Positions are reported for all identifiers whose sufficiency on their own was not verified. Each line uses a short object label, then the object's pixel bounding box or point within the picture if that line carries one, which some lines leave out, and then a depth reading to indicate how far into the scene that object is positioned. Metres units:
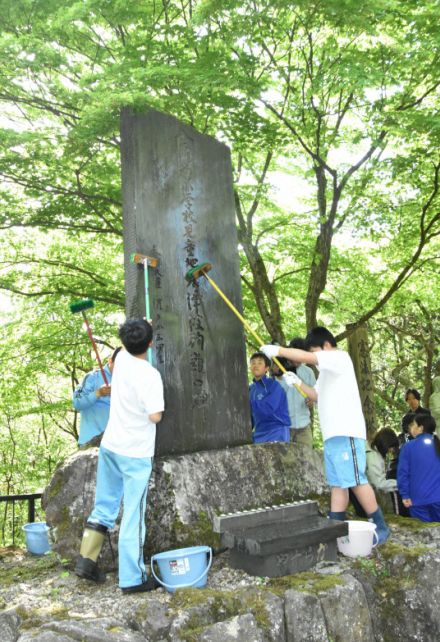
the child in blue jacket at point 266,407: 6.28
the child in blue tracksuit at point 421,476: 5.55
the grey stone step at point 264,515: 4.47
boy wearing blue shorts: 4.64
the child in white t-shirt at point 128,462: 3.91
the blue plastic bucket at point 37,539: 5.60
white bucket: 4.54
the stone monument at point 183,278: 5.16
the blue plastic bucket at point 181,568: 3.88
